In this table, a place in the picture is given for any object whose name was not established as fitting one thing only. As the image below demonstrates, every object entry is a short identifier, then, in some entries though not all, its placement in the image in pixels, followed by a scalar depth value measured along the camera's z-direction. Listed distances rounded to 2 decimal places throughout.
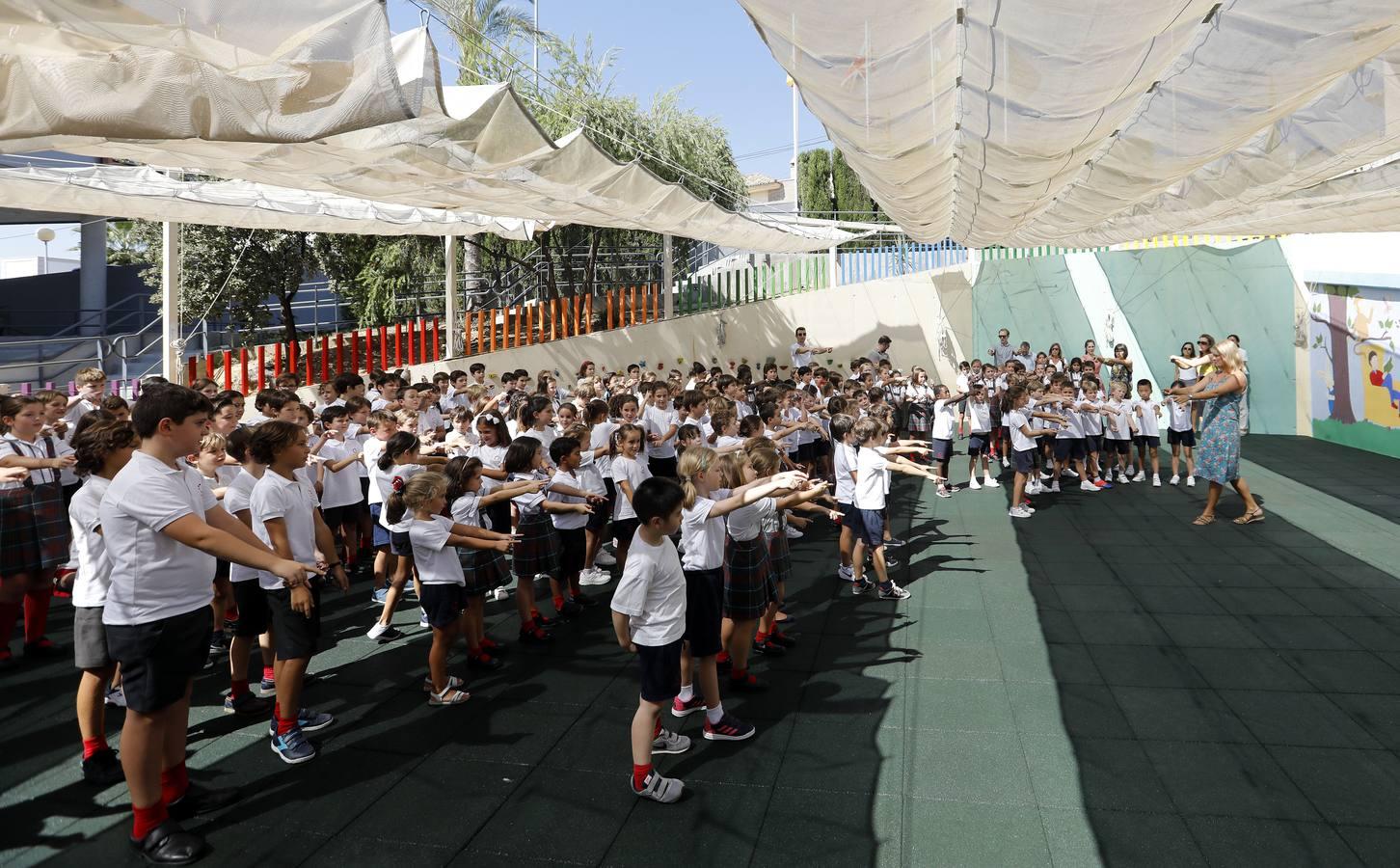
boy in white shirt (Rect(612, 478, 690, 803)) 3.50
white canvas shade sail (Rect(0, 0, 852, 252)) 2.67
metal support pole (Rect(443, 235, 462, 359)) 13.86
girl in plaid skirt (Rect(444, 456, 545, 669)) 4.80
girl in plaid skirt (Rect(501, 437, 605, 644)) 5.30
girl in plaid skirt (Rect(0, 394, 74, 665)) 4.81
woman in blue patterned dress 8.02
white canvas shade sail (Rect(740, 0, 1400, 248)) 2.88
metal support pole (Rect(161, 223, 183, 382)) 10.51
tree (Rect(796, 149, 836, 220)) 29.91
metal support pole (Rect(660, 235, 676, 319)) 17.55
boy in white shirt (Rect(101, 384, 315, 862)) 3.04
